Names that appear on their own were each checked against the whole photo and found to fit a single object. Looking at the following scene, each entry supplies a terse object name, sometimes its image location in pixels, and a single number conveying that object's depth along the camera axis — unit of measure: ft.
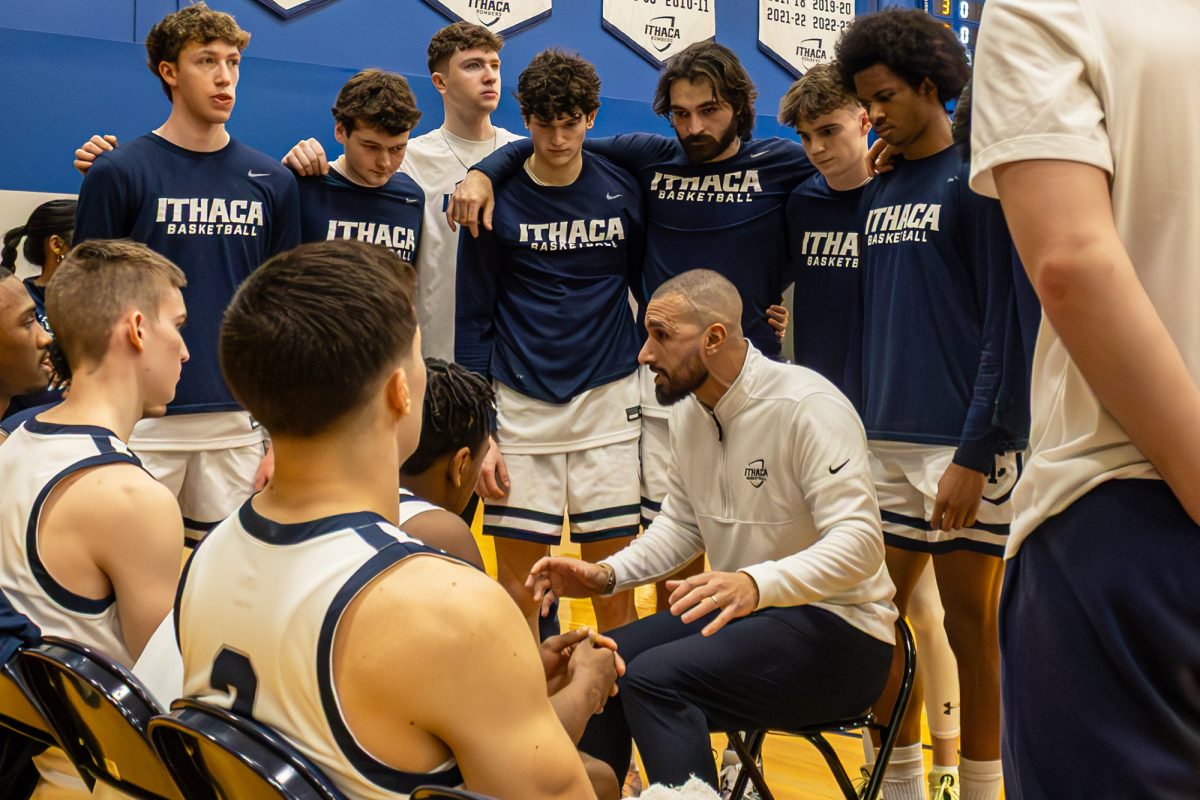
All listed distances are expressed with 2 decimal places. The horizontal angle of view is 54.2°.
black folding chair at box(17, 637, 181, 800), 5.24
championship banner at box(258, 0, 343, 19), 21.04
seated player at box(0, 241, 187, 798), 6.73
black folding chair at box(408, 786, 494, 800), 3.89
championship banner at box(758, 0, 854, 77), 28.22
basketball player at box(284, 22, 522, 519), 13.87
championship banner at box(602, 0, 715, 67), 25.73
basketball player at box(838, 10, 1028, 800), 9.95
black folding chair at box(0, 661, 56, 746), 6.00
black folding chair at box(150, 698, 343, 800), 4.10
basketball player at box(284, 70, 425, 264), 12.75
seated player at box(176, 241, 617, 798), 4.14
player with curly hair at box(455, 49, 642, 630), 12.94
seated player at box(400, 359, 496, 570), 7.49
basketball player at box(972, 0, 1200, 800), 3.72
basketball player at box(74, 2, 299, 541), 12.07
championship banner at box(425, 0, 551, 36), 23.36
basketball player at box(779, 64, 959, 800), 11.22
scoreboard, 29.14
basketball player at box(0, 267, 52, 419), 10.75
